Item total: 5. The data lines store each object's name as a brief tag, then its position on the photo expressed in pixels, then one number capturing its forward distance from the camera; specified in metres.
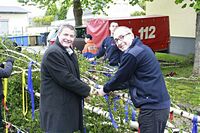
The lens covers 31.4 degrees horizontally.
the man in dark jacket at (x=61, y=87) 3.41
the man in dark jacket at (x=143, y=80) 3.28
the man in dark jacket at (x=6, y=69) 4.45
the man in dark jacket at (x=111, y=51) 6.49
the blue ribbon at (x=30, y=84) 4.74
